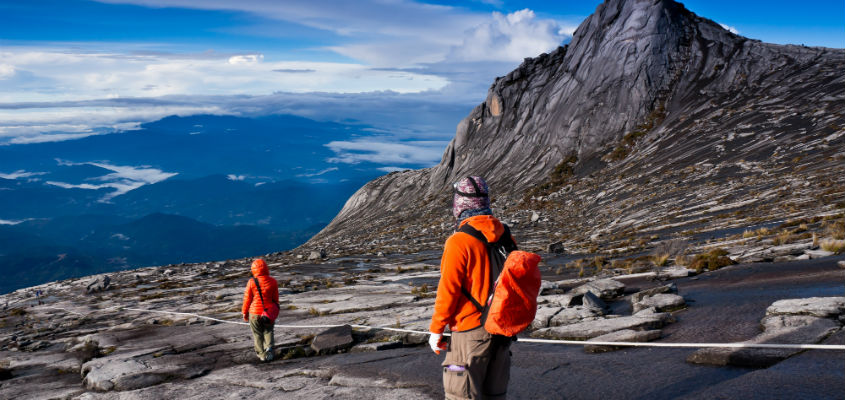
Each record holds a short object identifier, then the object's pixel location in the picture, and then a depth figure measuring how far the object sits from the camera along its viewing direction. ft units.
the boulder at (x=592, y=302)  41.99
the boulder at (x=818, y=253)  48.50
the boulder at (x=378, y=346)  41.47
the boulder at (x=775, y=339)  25.36
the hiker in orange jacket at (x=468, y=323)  18.34
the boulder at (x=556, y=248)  96.17
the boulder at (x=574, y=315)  40.75
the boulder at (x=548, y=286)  53.52
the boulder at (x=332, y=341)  42.83
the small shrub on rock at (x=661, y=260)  62.23
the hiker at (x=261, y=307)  41.65
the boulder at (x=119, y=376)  38.47
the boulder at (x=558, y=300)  45.57
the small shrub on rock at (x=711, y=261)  53.16
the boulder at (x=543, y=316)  41.11
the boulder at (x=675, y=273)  52.95
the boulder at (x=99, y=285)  120.37
